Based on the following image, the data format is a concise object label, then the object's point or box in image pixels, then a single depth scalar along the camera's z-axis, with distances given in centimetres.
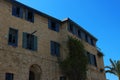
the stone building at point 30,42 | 2173
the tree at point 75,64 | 2583
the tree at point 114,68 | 3606
